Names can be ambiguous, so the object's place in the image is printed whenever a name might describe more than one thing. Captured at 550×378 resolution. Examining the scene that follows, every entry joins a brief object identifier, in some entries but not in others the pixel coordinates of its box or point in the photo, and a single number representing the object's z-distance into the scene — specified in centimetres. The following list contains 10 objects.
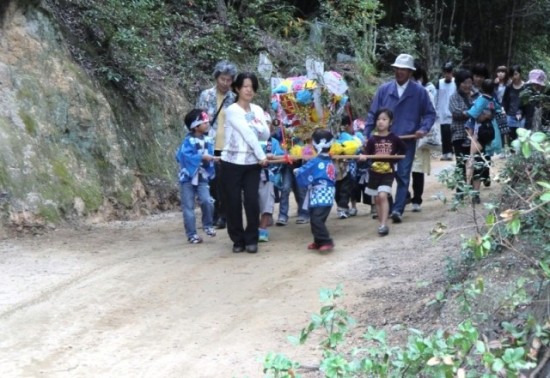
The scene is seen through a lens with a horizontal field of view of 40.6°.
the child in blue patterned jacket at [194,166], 789
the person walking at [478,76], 988
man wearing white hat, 852
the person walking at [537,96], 656
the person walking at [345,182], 879
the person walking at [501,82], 1215
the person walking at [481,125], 888
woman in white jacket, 725
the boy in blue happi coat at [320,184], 723
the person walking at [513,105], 1086
